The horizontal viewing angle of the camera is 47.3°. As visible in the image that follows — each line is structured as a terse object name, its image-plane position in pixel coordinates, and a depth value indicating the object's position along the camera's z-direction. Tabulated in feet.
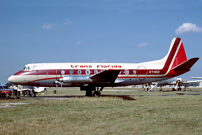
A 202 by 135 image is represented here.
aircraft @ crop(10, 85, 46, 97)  127.80
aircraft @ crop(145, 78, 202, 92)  210.69
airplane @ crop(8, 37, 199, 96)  92.63
